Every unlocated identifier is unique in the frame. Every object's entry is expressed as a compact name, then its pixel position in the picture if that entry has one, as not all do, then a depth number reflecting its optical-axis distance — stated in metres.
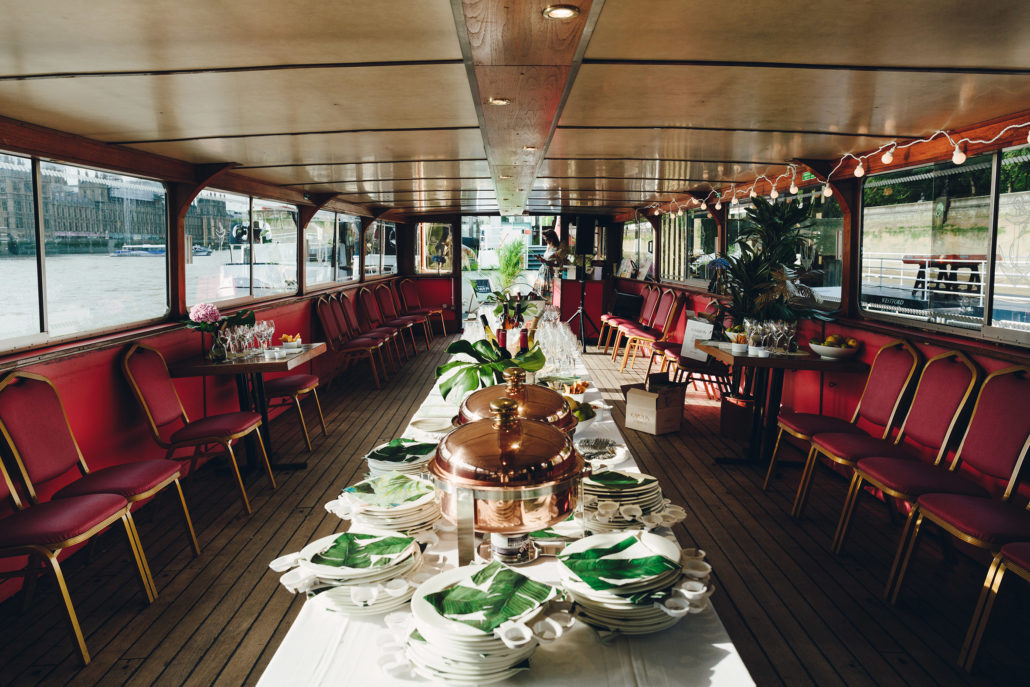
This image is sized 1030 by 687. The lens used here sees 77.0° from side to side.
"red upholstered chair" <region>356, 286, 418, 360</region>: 9.62
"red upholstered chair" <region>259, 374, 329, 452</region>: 5.35
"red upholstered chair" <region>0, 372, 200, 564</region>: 3.05
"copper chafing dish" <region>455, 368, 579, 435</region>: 1.76
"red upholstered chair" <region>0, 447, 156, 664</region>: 2.55
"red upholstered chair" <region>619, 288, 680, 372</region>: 8.47
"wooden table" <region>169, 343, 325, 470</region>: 4.51
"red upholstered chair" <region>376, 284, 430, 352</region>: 10.36
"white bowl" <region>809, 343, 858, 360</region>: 4.83
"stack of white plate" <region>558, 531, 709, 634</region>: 1.29
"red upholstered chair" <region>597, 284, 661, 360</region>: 9.48
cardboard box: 5.99
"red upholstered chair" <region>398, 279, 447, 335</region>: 12.29
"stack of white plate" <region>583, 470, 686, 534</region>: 1.70
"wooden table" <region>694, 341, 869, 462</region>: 4.69
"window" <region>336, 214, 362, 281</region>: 10.09
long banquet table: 1.18
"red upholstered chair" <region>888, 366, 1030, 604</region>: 2.63
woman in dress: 12.25
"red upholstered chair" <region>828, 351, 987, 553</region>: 3.16
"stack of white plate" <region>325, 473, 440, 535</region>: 1.70
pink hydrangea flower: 4.54
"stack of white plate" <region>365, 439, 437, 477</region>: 2.05
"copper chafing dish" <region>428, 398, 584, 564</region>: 1.31
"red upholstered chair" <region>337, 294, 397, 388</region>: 7.95
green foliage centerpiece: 2.04
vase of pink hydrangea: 4.55
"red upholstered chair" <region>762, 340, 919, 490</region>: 4.11
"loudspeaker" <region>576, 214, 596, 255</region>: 12.73
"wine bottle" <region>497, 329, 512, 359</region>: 2.62
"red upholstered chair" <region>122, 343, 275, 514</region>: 4.08
